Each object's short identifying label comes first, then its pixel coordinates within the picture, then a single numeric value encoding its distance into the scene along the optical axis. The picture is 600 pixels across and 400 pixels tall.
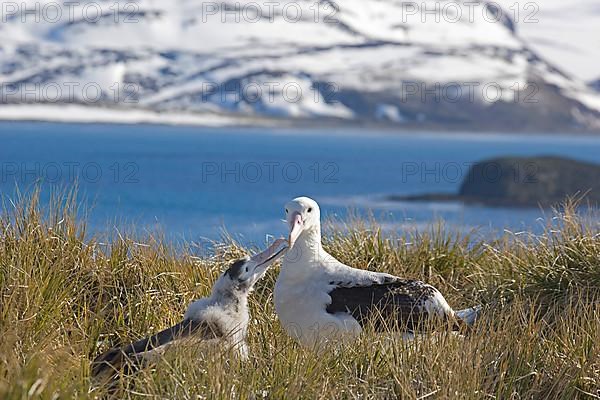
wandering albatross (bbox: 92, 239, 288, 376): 10.06
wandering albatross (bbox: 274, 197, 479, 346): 12.10
